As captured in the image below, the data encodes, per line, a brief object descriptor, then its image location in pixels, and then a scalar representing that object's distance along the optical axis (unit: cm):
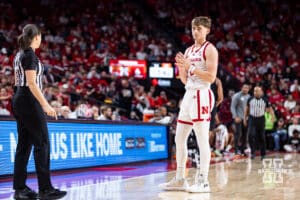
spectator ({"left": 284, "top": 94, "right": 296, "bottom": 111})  1845
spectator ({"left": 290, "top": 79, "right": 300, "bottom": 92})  1961
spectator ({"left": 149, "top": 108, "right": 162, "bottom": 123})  1472
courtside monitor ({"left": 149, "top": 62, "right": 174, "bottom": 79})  2056
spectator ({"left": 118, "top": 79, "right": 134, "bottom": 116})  1762
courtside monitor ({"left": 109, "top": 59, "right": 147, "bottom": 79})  2055
